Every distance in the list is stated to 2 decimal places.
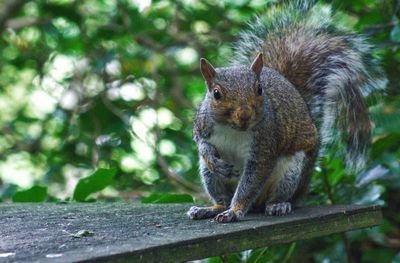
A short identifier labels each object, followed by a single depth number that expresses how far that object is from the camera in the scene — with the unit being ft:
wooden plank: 9.01
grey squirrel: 13.74
